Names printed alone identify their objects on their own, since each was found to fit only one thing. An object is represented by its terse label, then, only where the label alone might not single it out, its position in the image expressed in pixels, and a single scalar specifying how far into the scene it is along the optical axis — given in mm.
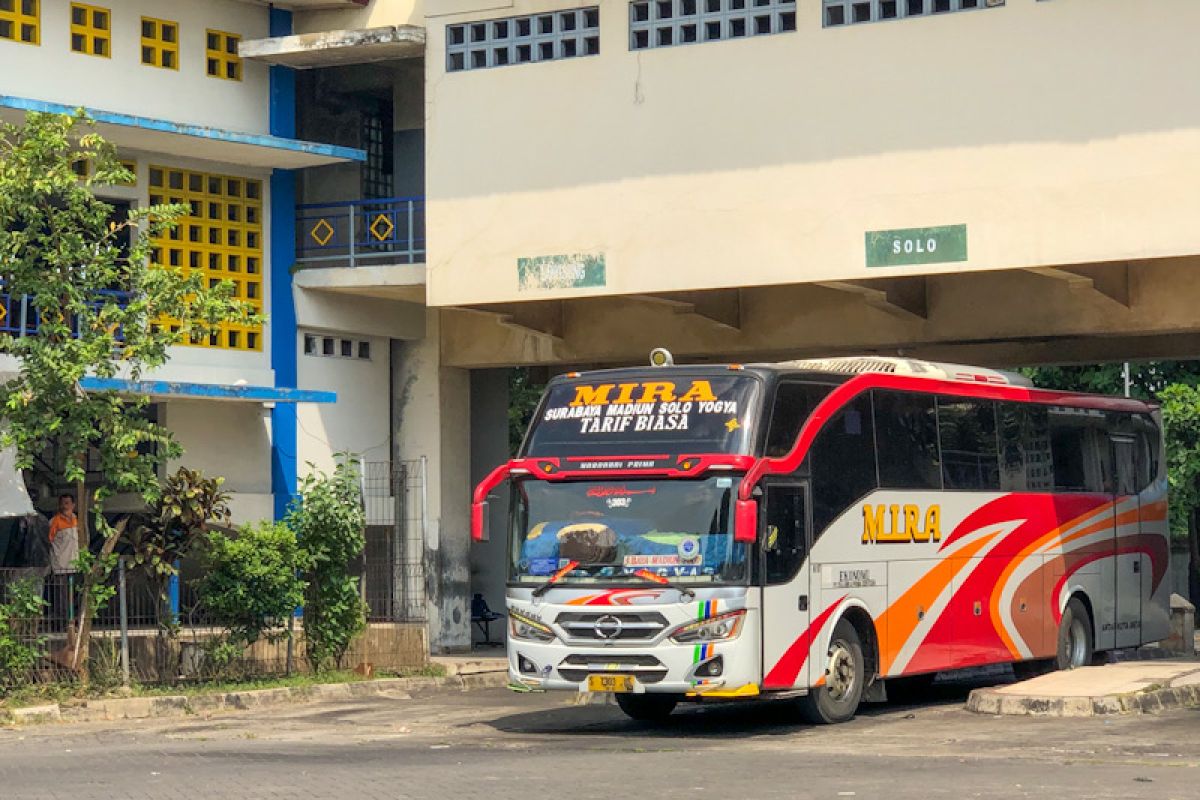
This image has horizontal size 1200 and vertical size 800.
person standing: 21500
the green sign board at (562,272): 24172
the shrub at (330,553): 22156
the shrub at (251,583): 20891
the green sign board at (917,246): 21922
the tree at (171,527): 20656
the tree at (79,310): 19594
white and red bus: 16109
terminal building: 21547
